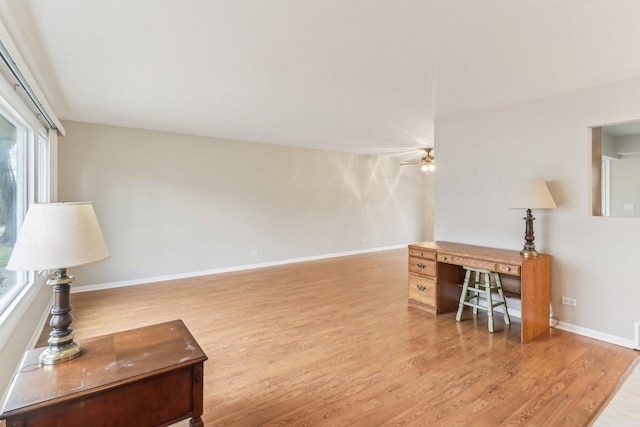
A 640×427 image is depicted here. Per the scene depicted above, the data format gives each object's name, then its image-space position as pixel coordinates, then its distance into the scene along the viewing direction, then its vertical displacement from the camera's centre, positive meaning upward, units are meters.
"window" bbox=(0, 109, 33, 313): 2.66 +0.20
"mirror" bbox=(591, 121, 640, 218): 3.05 +0.46
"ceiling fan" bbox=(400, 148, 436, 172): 6.38 +1.05
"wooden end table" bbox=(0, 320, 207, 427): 1.18 -0.69
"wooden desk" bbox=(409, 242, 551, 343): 3.07 -0.71
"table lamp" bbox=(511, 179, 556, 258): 3.14 +0.13
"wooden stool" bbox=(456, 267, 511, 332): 3.26 -0.84
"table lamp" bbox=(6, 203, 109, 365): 1.31 -0.16
